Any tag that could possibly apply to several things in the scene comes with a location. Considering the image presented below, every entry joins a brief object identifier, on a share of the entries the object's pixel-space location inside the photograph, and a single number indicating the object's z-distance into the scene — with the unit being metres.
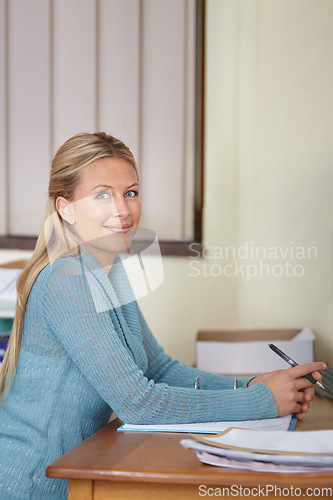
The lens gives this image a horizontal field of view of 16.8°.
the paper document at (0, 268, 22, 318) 2.88
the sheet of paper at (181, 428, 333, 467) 1.82
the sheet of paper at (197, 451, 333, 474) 1.82
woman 2.09
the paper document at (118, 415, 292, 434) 2.05
